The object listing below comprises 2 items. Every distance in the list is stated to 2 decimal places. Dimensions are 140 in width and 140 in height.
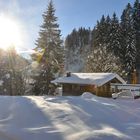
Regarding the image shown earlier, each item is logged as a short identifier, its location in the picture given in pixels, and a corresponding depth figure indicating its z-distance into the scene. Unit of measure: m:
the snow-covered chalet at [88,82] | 15.40
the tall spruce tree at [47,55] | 17.19
